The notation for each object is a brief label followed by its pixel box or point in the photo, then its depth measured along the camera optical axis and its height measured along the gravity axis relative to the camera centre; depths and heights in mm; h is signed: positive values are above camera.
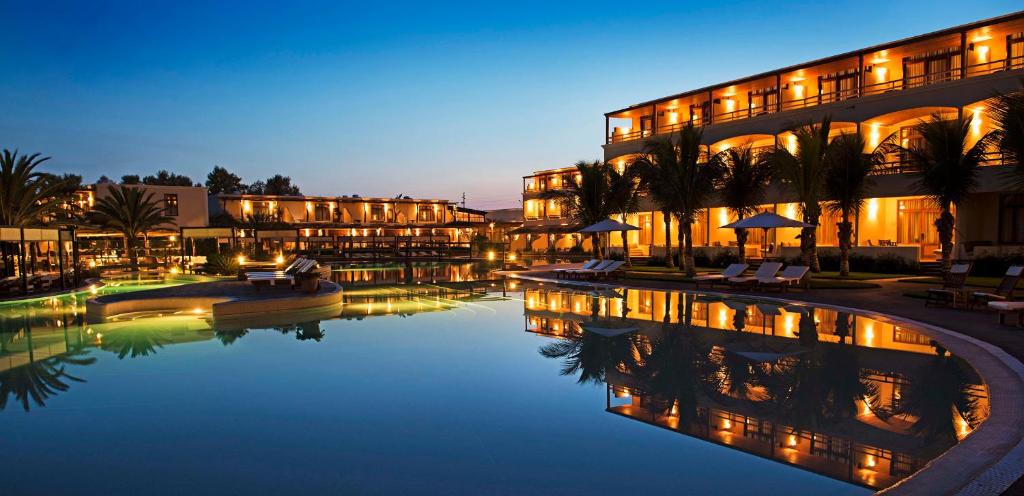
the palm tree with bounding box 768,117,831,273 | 19000 +1650
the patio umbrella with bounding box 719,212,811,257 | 17953 +9
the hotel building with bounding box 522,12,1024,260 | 21953 +4741
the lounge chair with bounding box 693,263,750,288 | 17484 -1564
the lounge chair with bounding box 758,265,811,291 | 15995 -1580
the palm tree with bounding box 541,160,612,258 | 26422 +1451
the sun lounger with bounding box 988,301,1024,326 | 9496 -1475
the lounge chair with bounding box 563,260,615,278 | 21266 -1650
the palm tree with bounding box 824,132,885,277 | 18891 +1559
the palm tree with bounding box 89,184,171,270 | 29984 +1101
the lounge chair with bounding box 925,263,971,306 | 12172 -1517
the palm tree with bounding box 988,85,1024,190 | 12133 +1914
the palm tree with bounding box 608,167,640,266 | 26312 +1555
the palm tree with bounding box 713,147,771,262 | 21562 +1560
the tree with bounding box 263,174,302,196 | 85312 +6761
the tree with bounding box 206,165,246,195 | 85625 +7642
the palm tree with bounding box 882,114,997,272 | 15453 +1458
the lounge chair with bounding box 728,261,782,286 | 16484 -1475
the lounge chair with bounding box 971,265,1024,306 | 11227 -1400
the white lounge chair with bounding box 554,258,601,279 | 22094 -1517
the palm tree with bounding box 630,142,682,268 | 21739 +1970
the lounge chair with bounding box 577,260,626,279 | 21031 -1700
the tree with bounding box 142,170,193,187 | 76288 +7315
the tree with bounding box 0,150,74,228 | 21516 +1746
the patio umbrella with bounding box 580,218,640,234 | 22828 -67
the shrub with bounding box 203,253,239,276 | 23734 -1334
